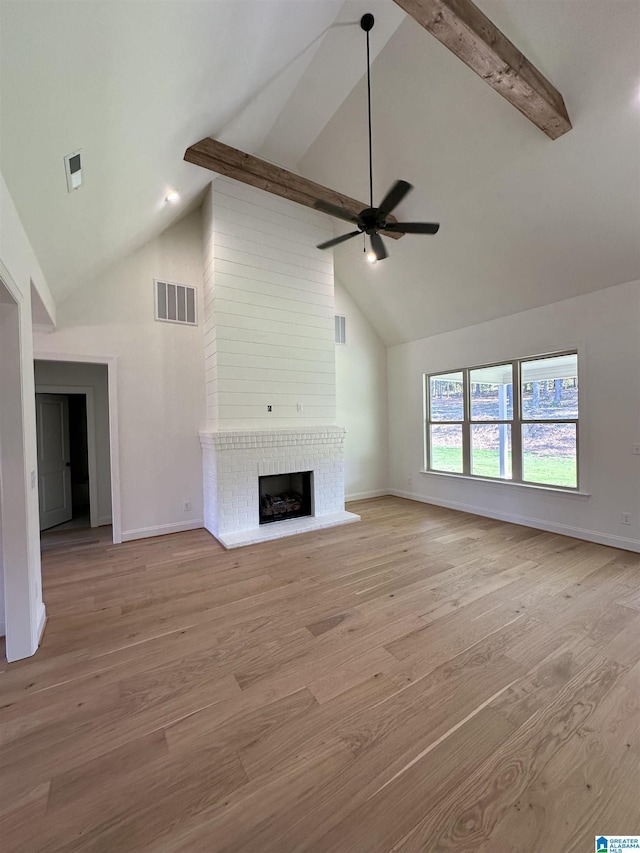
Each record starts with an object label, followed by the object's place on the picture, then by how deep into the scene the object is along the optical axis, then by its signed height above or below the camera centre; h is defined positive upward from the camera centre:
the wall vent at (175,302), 4.49 +1.55
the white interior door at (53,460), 4.87 -0.60
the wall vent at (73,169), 1.91 +1.47
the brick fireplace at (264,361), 4.36 +0.77
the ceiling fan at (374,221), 2.87 +1.67
